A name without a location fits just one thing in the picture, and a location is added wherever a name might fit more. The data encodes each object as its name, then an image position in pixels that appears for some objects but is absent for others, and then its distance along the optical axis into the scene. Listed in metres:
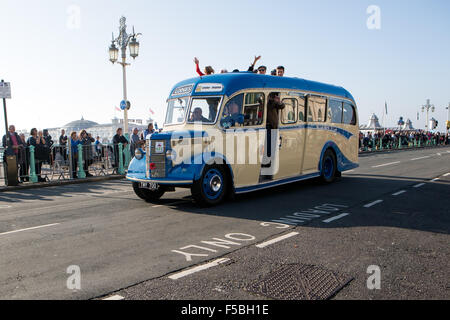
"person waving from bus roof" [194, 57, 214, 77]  9.59
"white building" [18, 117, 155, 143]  122.83
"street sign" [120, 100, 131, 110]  20.78
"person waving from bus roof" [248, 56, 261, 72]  9.84
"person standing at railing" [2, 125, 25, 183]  12.80
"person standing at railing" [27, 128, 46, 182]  13.30
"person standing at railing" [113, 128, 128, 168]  15.63
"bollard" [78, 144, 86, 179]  14.21
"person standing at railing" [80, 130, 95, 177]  14.55
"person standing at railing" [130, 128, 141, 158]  16.30
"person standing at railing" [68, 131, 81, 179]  14.16
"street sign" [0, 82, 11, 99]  12.17
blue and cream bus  7.76
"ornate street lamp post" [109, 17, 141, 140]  20.02
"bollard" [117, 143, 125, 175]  15.58
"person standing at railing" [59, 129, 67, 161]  13.88
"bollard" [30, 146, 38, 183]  13.05
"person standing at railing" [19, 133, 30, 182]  12.98
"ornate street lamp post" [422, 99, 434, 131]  72.93
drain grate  3.70
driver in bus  8.39
